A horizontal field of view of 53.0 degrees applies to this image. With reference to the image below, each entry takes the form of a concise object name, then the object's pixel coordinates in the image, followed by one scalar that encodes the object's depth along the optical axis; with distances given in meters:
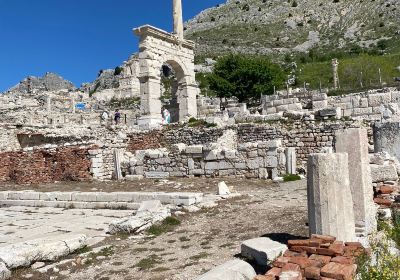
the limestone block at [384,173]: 7.55
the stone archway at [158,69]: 24.17
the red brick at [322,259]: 4.36
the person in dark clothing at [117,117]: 29.69
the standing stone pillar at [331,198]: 4.98
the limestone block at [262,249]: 4.89
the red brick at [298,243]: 4.77
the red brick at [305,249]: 4.67
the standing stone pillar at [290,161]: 13.06
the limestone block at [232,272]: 4.28
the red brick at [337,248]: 4.50
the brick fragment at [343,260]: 4.27
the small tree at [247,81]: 37.66
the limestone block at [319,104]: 20.23
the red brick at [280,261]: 4.44
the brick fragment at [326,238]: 4.71
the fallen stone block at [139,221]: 7.42
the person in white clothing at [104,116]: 32.45
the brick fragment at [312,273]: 4.14
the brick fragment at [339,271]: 3.95
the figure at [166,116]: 26.60
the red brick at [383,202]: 6.79
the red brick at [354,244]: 4.68
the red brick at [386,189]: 7.16
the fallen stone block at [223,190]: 10.53
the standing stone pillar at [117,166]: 16.28
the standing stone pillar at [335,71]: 33.45
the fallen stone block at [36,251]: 5.67
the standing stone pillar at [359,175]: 5.55
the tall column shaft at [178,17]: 28.11
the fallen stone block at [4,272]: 5.27
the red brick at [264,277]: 4.14
